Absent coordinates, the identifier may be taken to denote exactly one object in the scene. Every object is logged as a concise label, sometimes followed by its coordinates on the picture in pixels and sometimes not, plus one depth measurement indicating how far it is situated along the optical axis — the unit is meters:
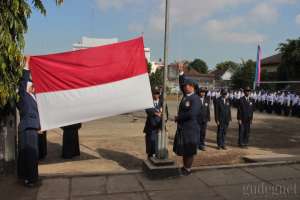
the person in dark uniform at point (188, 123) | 4.84
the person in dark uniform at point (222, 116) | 7.59
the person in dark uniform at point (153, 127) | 5.64
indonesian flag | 4.71
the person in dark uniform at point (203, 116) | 7.51
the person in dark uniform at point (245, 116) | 7.88
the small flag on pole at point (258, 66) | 21.25
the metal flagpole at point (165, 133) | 4.94
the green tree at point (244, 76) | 35.41
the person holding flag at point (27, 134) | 4.45
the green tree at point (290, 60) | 28.46
